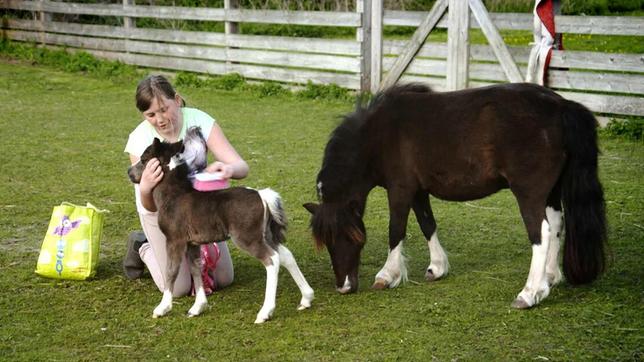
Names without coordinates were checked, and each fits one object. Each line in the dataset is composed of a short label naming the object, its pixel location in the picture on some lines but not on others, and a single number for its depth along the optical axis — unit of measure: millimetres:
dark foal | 9477
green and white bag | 11125
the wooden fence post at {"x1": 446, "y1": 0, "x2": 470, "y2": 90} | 22219
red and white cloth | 19734
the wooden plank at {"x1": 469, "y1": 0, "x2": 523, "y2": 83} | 21172
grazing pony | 9758
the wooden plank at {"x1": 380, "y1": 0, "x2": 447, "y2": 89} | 22750
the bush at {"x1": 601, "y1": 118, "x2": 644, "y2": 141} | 19141
